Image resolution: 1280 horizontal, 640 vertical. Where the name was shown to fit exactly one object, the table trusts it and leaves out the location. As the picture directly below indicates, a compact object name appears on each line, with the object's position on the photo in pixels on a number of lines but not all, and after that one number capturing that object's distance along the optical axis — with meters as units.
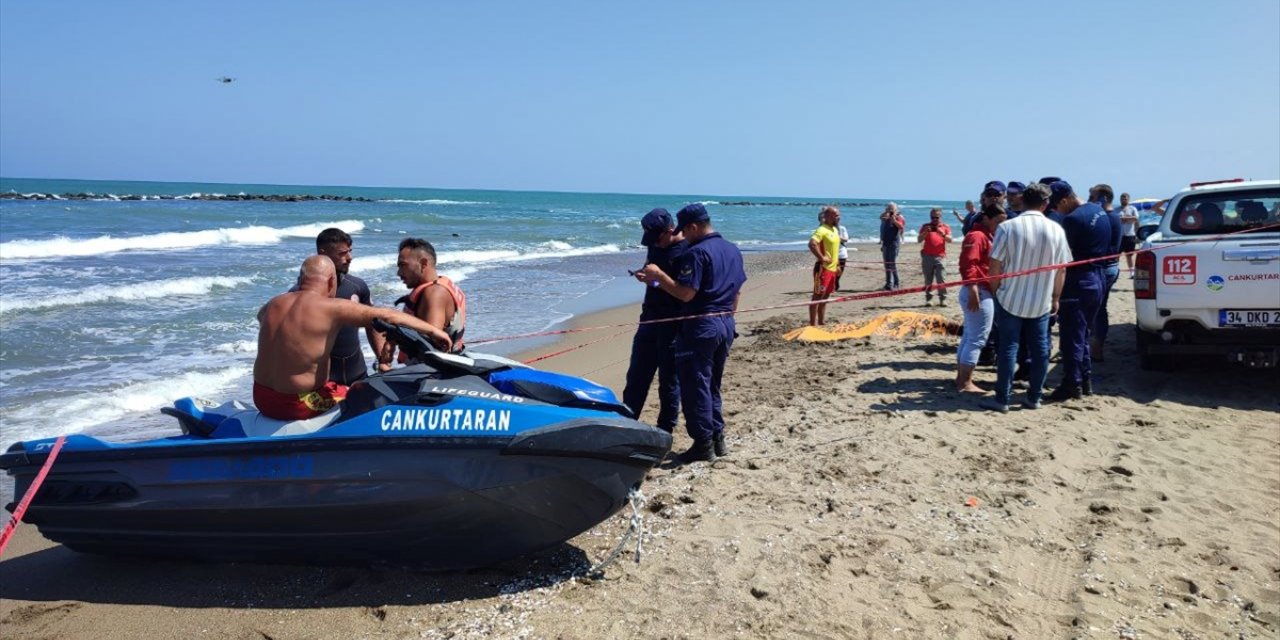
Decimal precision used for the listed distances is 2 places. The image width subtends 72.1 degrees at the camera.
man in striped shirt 6.33
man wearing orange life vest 4.94
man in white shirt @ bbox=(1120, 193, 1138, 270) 15.40
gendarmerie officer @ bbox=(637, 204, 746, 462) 5.33
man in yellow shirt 10.60
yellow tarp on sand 9.84
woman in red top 7.05
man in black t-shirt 5.23
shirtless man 4.03
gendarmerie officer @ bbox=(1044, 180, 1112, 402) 6.83
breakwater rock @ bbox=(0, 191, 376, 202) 65.88
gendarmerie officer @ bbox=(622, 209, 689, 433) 5.82
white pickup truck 6.73
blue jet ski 3.70
